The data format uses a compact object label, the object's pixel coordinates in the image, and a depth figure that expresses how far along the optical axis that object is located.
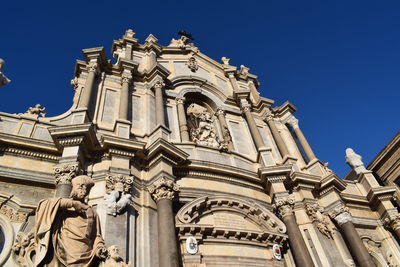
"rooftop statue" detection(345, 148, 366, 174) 16.48
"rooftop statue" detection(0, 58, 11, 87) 9.98
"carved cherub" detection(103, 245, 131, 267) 6.76
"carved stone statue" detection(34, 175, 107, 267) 6.01
